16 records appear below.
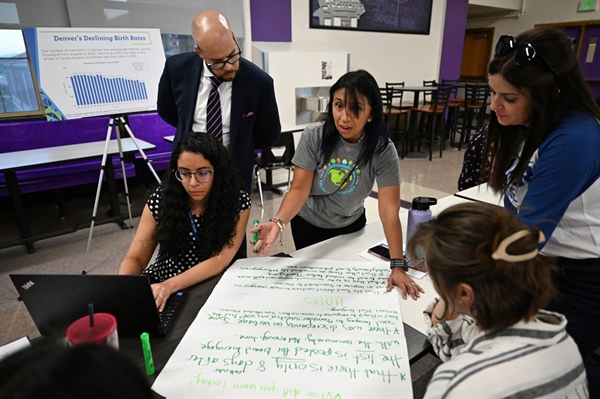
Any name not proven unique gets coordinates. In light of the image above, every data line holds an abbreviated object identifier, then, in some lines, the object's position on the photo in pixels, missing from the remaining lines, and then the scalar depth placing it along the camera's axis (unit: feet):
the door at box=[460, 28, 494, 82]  33.06
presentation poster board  10.43
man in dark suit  6.28
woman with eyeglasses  4.49
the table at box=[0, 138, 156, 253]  9.93
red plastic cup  2.47
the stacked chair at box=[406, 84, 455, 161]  18.98
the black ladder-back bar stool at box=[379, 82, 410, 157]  19.01
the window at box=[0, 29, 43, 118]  12.51
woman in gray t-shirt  4.42
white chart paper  2.67
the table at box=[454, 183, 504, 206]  6.73
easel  9.13
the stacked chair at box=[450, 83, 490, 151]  20.75
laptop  2.82
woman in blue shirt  2.95
